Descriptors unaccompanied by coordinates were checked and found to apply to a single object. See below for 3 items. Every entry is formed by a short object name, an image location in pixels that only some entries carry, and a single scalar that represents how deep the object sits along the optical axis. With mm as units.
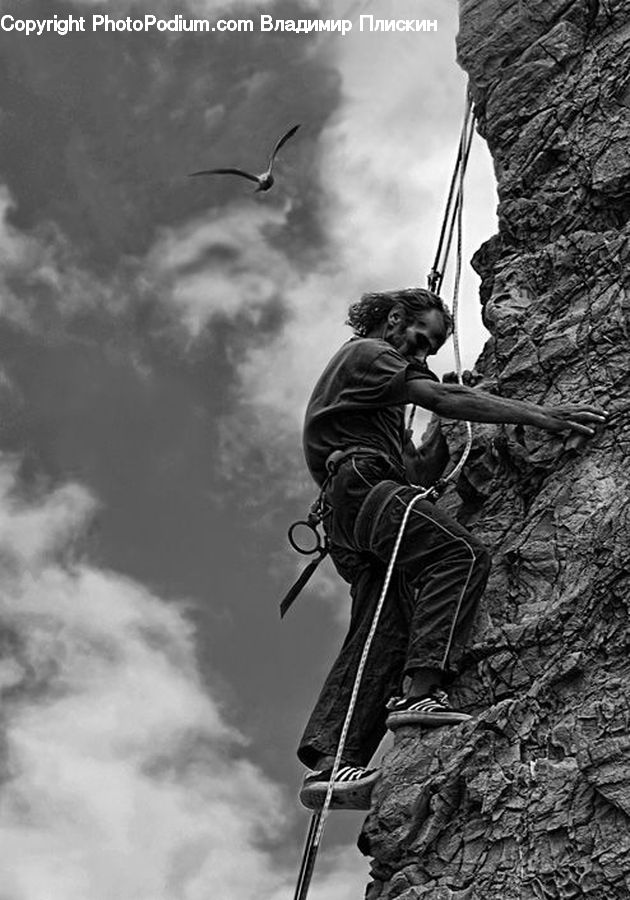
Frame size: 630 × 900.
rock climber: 7168
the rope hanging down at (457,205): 9672
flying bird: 13319
